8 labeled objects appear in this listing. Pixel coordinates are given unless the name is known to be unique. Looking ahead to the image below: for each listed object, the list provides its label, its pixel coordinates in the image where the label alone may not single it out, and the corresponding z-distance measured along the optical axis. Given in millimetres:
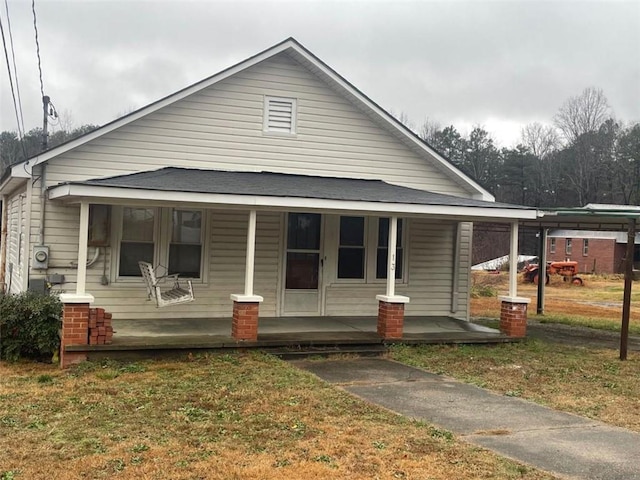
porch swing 9180
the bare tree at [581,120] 57188
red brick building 42625
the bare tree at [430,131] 61494
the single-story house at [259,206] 9781
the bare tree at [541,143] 60594
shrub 8422
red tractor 34088
